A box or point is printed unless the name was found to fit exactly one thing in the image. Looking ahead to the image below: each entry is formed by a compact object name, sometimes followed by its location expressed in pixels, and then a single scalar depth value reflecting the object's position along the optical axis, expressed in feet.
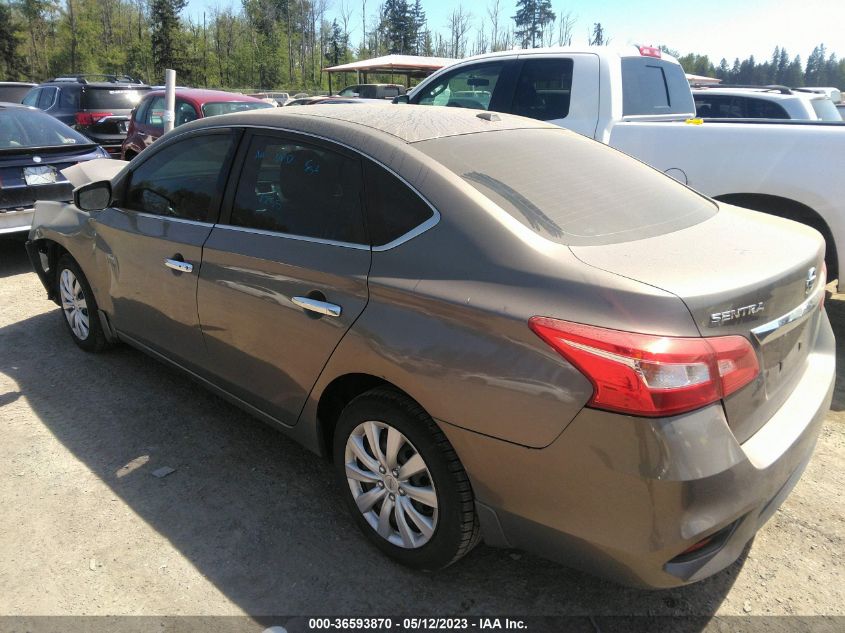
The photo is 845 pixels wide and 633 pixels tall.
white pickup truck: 14.53
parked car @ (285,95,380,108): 57.41
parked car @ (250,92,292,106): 113.46
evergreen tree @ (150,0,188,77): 160.86
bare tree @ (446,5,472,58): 189.88
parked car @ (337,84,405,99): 83.93
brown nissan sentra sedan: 6.06
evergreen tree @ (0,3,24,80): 144.87
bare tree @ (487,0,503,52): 183.32
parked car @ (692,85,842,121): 25.89
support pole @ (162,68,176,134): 24.02
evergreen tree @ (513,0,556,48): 246.06
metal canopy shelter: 96.60
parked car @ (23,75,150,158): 37.29
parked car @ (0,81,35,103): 50.60
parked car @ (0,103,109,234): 20.74
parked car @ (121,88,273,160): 31.32
